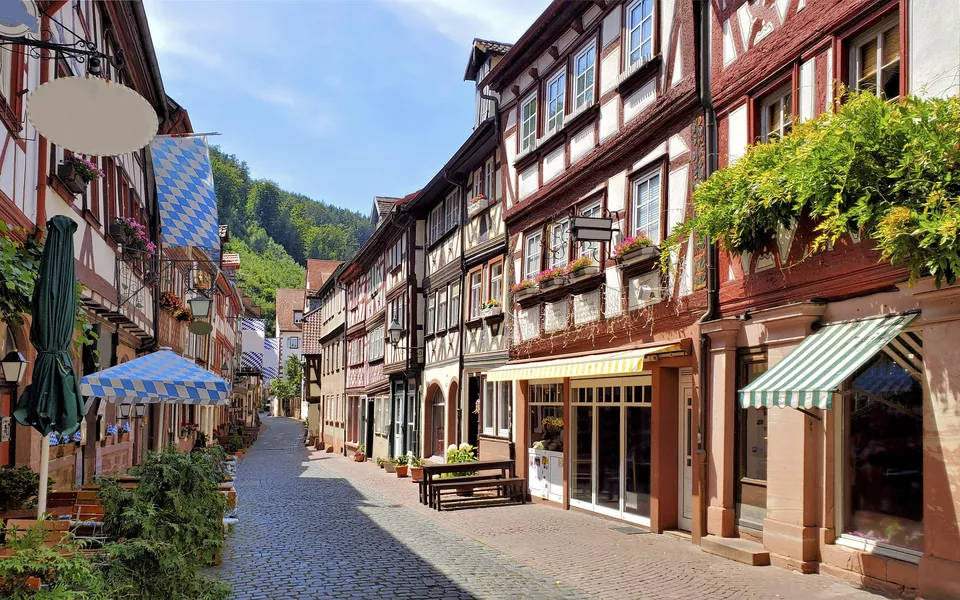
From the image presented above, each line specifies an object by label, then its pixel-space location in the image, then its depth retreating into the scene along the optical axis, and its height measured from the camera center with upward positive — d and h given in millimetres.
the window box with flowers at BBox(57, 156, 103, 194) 11852 +2593
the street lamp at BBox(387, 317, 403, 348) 26078 +1129
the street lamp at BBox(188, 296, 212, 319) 20969 +1438
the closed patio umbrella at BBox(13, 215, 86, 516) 7188 +183
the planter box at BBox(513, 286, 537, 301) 17564 +1561
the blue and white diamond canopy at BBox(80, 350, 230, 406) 11383 -235
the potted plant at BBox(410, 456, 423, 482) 22862 -2647
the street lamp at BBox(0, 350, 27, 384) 10000 -11
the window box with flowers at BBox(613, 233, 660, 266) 13009 +1825
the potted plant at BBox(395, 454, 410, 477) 25250 -2748
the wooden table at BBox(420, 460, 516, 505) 17891 -1978
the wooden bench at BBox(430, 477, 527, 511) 17141 -2247
